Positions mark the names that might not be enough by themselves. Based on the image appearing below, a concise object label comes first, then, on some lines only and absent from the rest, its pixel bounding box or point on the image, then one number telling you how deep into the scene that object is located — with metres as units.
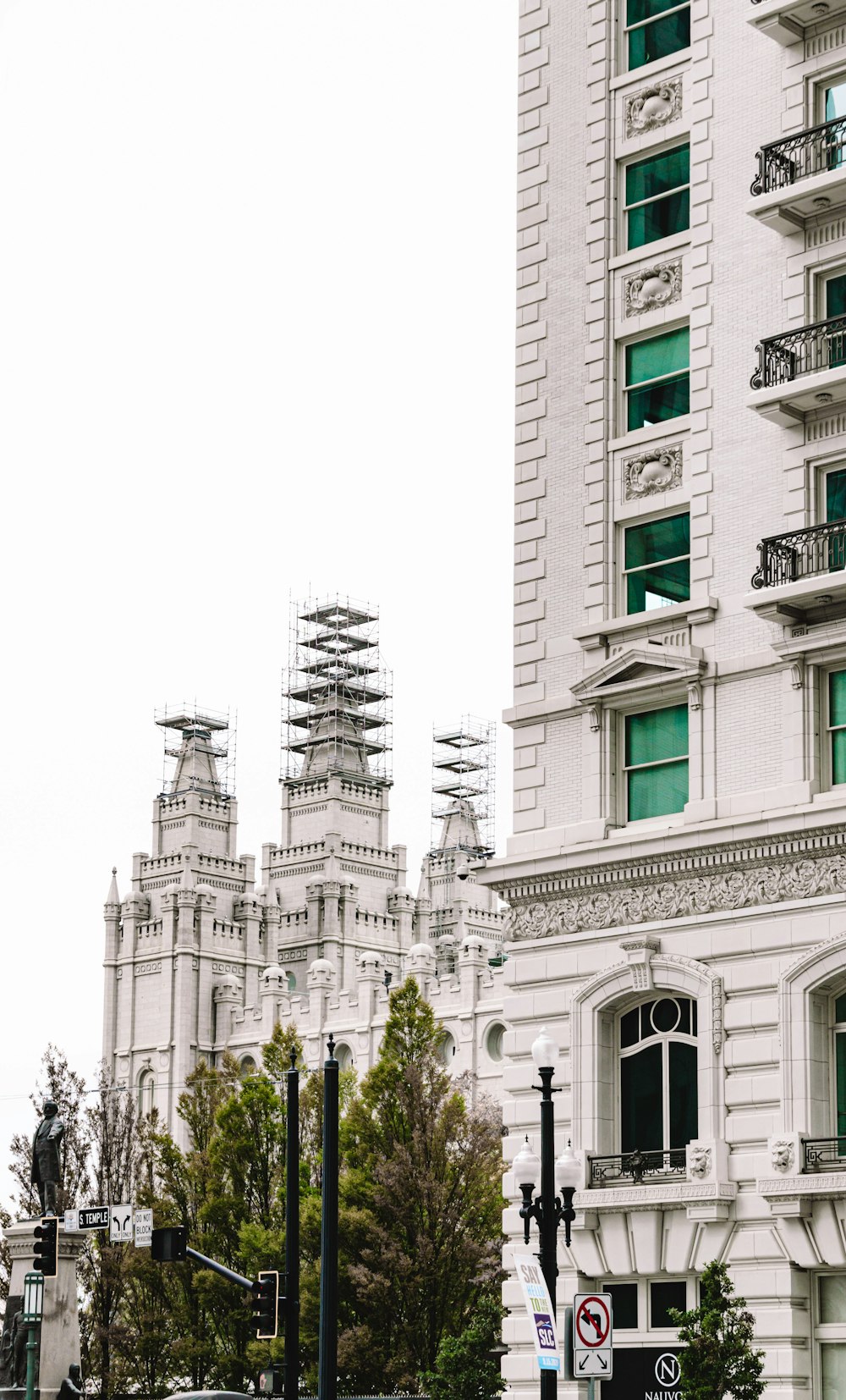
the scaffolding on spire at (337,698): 143.00
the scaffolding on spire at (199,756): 140.62
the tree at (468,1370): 45.34
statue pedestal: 42.59
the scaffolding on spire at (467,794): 152.62
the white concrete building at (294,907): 114.69
